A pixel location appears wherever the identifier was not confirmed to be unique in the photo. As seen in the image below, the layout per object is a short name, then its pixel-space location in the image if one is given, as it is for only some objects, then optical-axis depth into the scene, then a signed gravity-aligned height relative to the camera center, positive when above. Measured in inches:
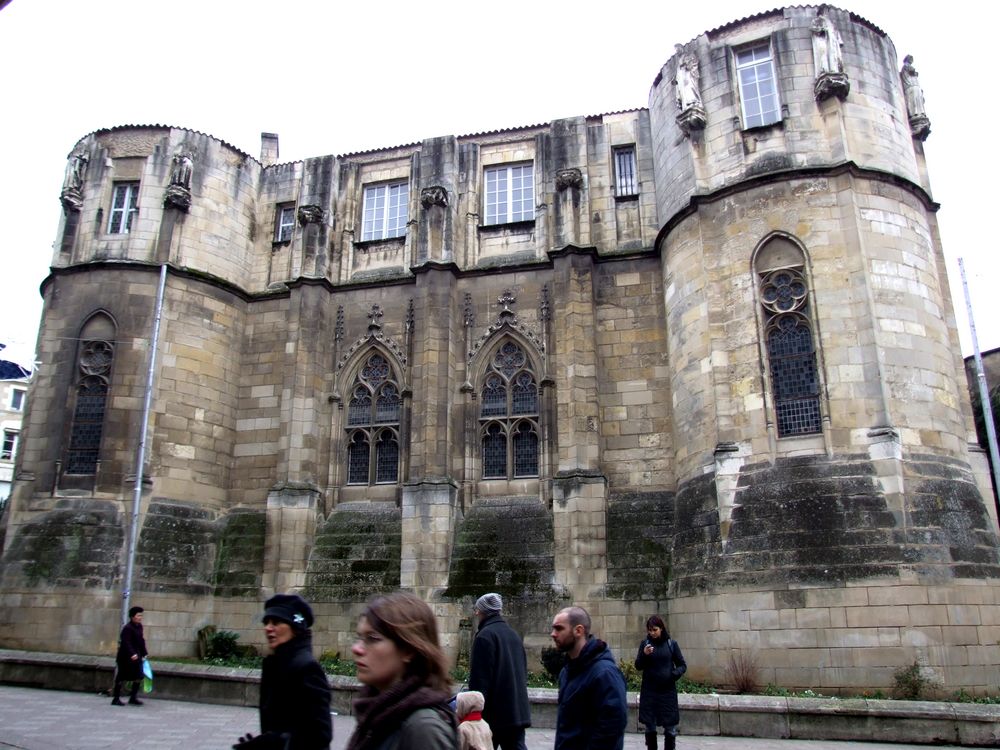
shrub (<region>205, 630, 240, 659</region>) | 730.8 -24.7
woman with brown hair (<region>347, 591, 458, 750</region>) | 111.3 -8.7
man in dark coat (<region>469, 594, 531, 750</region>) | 246.7 -19.6
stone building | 582.6 +200.4
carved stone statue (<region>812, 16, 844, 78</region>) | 683.4 +453.1
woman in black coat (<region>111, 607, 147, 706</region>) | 539.2 -22.2
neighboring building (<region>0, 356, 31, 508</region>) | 2041.1 +487.4
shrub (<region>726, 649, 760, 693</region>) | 555.5 -37.2
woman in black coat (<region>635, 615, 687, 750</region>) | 357.4 -27.6
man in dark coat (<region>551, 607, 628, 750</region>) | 190.5 -17.7
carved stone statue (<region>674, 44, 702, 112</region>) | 736.3 +457.0
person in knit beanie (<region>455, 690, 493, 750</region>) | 167.2 -21.3
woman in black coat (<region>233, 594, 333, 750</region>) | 174.1 -14.9
